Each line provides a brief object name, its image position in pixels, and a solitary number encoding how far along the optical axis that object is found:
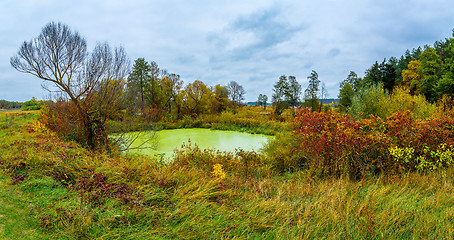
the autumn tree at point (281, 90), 34.47
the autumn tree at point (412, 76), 29.32
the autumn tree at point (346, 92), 31.87
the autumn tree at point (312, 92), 31.79
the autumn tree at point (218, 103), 26.20
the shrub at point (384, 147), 4.37
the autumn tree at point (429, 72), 26.12
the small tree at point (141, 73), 27.39
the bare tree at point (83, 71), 7.75
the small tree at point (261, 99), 68.22
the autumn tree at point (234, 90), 48.46
